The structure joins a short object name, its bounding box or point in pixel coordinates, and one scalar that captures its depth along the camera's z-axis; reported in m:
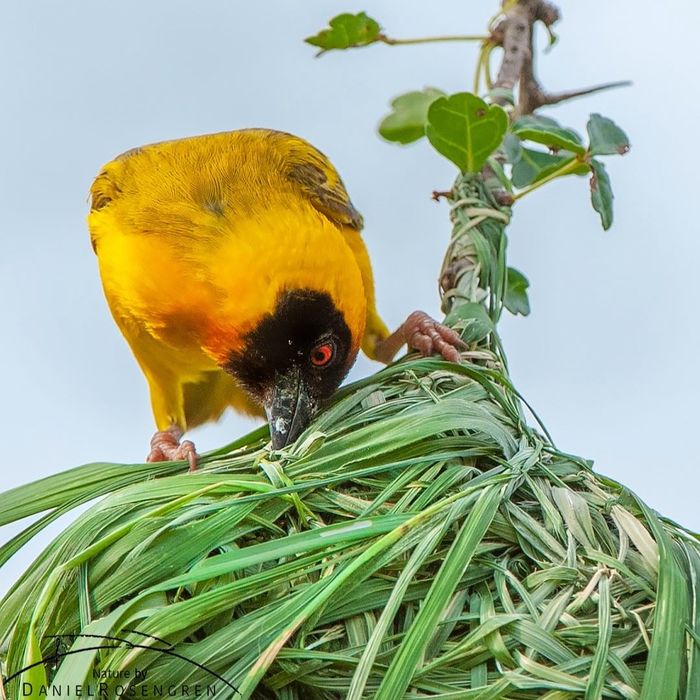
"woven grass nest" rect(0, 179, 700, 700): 2.71
